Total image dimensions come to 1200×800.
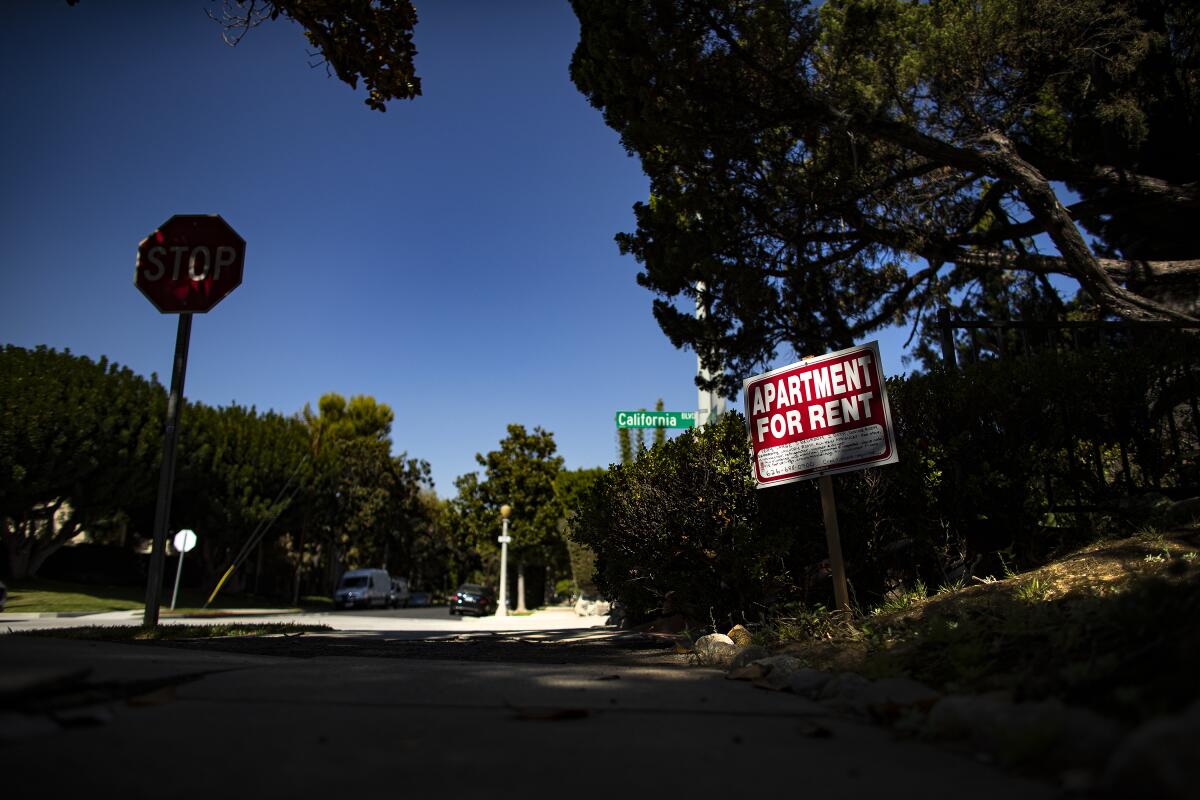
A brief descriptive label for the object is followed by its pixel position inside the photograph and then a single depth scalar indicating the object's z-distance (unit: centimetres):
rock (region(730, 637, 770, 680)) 447
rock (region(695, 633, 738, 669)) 497
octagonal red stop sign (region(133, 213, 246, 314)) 790
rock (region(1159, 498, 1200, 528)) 523
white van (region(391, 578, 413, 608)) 4162
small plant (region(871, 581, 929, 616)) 524
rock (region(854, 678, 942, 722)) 279
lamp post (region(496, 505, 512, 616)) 2992
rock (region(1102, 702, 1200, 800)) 148
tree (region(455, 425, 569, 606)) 3944
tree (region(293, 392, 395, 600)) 3888
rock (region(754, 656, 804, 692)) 382
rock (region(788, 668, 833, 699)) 355
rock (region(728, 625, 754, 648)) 543
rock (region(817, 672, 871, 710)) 317
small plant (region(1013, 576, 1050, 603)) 421
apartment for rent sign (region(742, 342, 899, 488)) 570
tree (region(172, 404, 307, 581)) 2872
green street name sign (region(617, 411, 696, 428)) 1321
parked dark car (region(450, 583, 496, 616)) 3153
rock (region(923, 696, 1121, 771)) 196
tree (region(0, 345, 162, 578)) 2175
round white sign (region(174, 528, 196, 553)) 2148
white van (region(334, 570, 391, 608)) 3459
